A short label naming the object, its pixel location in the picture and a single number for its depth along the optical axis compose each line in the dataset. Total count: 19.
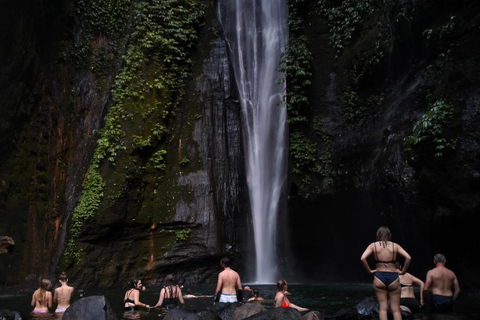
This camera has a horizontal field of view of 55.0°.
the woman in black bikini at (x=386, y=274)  6.31
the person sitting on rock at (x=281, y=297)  8.64
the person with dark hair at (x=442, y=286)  8.34
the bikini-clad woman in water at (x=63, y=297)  9.65
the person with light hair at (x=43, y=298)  9.54
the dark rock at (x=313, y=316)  7.39
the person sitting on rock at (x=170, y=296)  10.40
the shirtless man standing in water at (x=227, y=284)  9.10
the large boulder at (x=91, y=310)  7.14
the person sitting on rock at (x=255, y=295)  10.17
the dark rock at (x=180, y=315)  7.24
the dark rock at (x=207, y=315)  7.34
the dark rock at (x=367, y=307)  8.19
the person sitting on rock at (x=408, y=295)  8.43
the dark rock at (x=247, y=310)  7.86
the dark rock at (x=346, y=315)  8.05
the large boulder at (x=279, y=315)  6.84
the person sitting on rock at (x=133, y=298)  10.17
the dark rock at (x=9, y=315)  8.15
